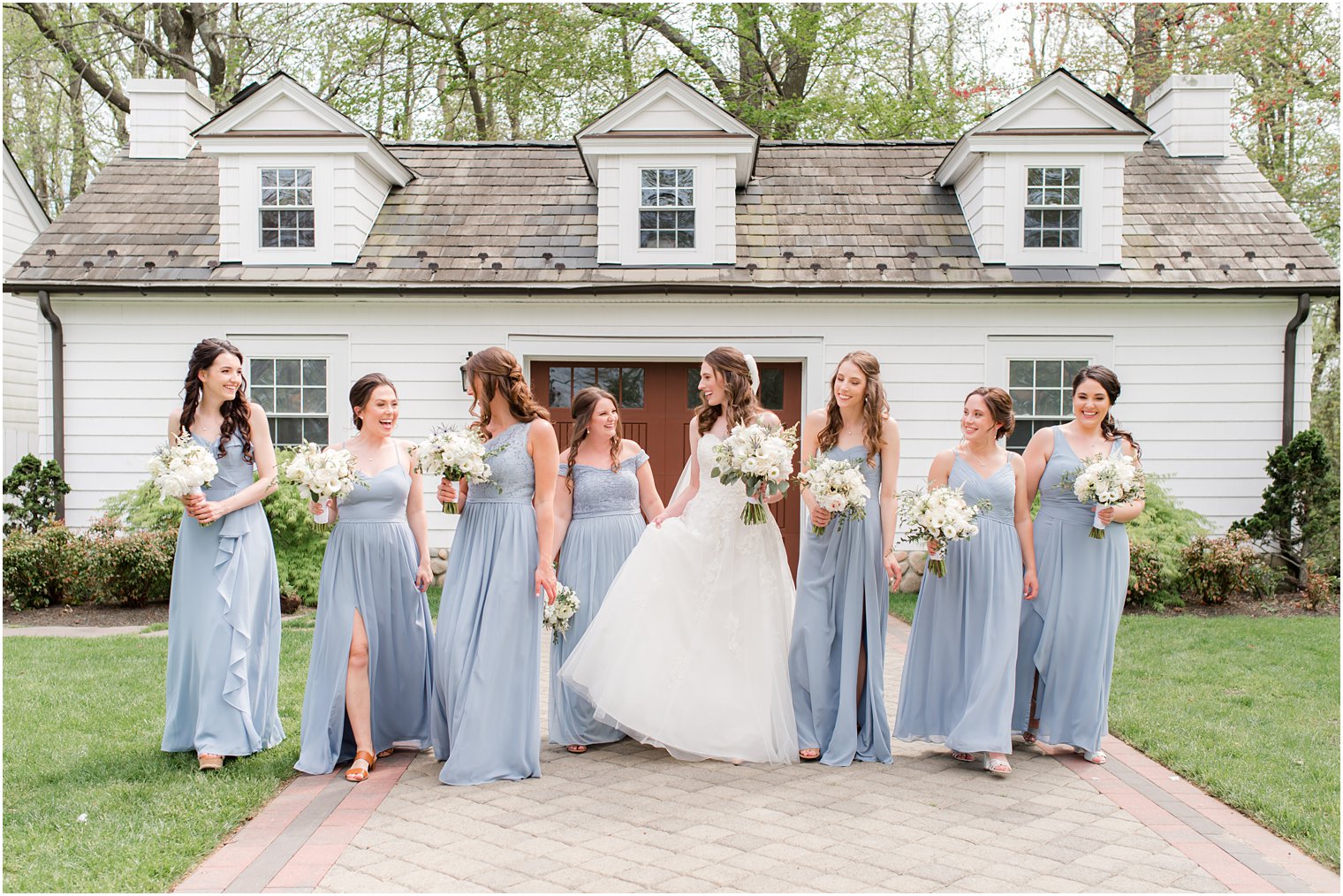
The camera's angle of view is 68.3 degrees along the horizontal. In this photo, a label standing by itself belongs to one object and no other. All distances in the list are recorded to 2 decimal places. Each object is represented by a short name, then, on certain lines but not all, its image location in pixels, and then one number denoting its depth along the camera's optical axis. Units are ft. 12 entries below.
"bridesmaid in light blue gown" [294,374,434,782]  17.37
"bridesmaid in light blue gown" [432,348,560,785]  16.94
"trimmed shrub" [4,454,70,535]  38.42
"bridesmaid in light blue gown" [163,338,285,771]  17.37
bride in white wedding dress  17.78
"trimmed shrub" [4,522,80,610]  35.53
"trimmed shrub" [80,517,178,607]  34.43
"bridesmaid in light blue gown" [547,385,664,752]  19.54
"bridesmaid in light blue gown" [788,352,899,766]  18.21
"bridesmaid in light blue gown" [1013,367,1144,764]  18.37
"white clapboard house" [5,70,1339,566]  39.04
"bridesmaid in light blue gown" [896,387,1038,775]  17.85
